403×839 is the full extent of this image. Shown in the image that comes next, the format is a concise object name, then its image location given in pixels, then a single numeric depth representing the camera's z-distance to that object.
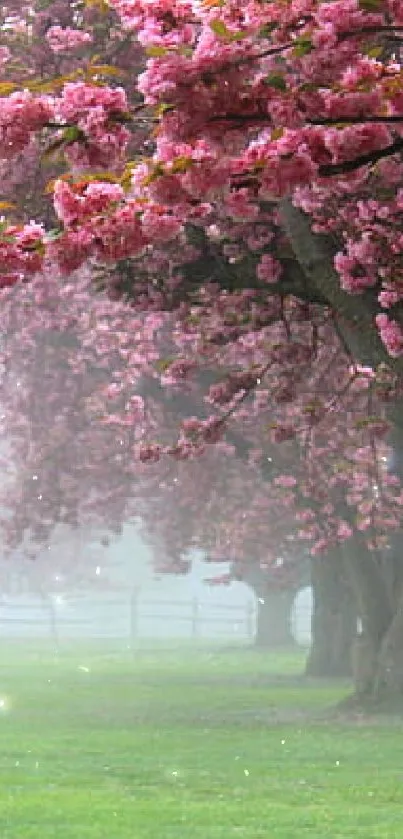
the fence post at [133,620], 74.50
